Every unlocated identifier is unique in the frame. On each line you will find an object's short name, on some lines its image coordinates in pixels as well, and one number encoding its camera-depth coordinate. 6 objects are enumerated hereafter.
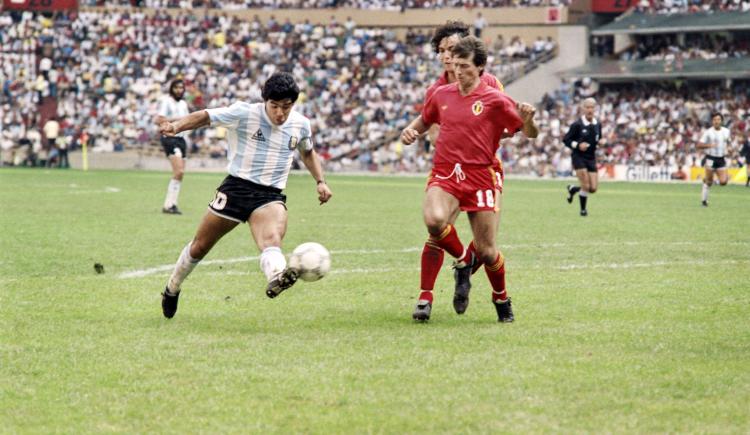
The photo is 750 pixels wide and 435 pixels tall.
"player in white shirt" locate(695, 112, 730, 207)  61.56
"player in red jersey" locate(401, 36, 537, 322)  19.05
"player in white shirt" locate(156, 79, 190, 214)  45.07
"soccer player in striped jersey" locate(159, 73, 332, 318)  18.66
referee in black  51.34
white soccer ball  17.45
